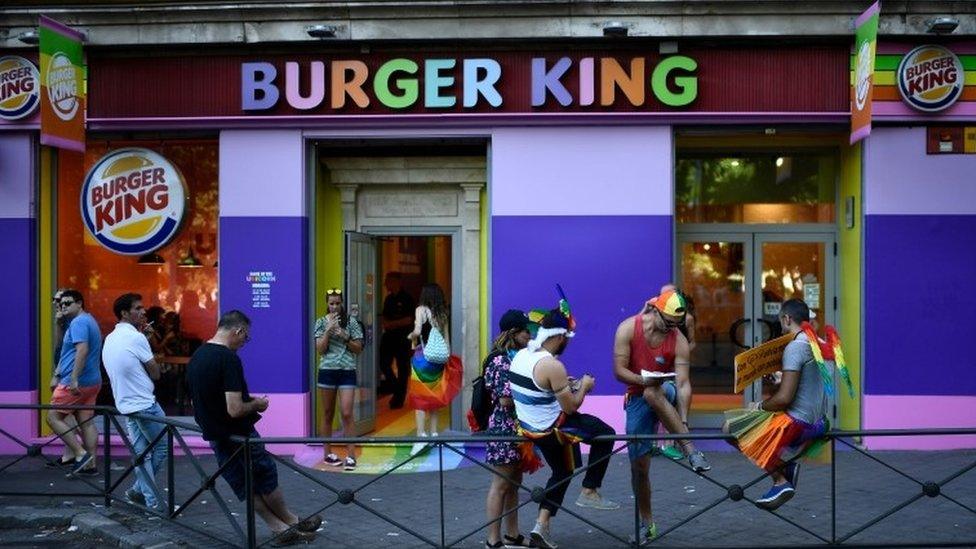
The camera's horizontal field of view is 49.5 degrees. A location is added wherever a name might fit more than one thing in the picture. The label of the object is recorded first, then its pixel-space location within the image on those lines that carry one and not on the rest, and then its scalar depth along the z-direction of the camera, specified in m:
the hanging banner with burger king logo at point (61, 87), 10.80
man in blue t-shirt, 9.96
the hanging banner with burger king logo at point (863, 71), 10.02
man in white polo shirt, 8.65
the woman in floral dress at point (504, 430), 7.35
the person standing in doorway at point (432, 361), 11.16
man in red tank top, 7.70
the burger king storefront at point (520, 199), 10.96
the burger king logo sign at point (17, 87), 11.55
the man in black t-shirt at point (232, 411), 7.37
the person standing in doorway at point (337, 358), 10.59
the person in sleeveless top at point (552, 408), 7.10
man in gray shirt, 7.11
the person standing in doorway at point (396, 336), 13.75
